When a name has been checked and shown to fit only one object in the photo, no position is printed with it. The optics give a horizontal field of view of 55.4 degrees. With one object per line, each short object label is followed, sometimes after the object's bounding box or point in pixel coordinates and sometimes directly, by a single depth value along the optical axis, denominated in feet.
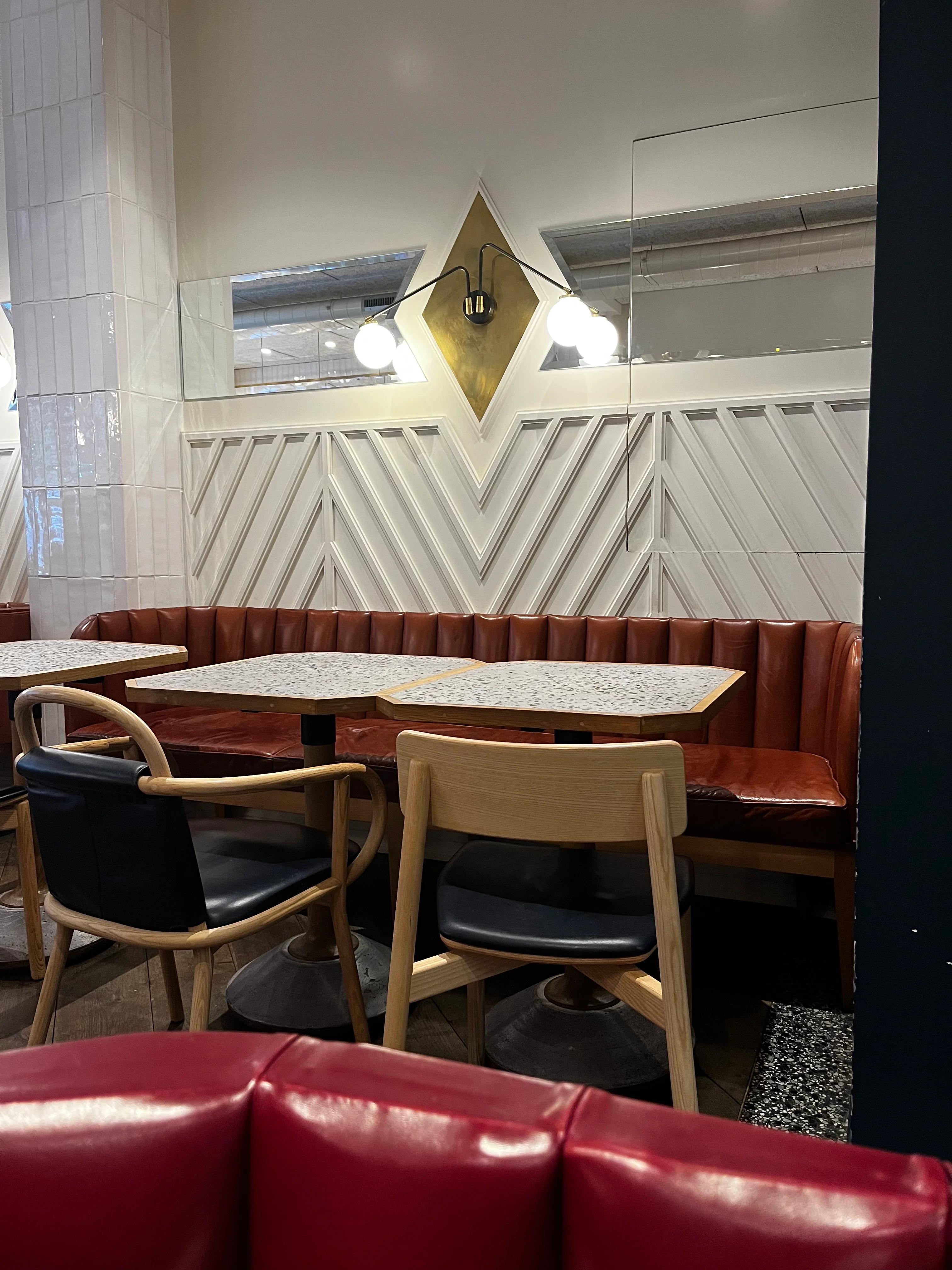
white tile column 13.00
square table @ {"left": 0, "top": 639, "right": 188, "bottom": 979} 7.75
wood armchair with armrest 4.97
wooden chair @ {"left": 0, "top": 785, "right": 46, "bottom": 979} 7.78
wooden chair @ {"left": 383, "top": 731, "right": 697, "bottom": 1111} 4.42
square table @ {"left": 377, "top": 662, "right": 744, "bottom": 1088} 5.73
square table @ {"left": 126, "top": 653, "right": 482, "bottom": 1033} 6.57
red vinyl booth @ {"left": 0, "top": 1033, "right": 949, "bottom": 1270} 1.51
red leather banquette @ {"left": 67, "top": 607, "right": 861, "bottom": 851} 8.05
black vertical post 3.35
